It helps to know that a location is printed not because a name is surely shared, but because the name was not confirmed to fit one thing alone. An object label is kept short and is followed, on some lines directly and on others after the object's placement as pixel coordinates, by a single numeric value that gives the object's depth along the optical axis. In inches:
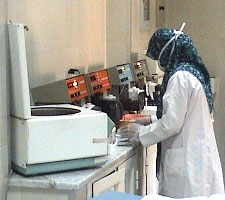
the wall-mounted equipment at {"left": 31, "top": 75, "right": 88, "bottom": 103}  138.0
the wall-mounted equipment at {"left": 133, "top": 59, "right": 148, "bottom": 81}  192.6
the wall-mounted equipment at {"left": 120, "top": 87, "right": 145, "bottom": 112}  178.7
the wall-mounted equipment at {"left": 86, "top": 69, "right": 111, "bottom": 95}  157.3
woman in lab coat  146.1
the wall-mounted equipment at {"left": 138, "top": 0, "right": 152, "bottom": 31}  214.6
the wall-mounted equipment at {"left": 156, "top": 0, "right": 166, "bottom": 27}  242.0
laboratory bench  109.7
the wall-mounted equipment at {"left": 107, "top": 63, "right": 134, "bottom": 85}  173.6
